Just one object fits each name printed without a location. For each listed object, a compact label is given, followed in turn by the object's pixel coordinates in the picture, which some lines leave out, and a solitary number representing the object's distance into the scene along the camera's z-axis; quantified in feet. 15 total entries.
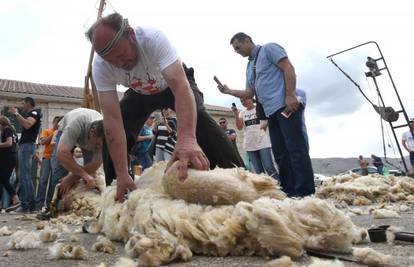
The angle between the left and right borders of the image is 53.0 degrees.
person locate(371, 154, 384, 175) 52.90
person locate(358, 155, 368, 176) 52.06
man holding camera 13.21
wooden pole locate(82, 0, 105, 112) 25.62
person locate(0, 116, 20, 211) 25.36
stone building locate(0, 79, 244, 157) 56.75
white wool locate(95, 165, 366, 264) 5.72
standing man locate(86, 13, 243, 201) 8.48
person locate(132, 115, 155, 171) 26.21
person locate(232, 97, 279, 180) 20.54
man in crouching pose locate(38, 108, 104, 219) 15.49
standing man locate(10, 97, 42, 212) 23.04
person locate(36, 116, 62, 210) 23.20
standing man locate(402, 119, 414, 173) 29.50
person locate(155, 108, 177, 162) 24.50
